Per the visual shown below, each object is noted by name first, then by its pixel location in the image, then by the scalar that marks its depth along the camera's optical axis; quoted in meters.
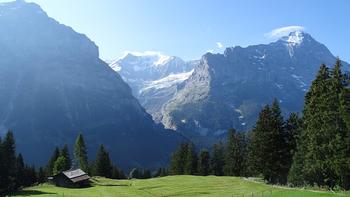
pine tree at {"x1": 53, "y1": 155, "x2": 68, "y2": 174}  150.00
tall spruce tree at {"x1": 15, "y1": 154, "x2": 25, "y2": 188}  140.45
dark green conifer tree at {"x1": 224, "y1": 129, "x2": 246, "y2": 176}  150.38
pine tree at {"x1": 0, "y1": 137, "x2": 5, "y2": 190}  106.25
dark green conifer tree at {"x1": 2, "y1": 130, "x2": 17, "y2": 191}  107.81
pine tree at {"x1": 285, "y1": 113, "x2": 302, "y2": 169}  93.75
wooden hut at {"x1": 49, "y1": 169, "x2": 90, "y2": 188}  117.43
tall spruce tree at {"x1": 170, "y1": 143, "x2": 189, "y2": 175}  176.38
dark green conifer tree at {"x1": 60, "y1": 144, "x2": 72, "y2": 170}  160.19
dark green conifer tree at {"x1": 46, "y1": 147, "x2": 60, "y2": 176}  168.88
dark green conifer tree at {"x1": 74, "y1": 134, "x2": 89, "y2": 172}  159.50
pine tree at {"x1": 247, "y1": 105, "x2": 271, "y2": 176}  95.06
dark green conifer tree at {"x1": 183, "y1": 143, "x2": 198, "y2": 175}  171.50
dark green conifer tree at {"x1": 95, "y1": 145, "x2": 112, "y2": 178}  172.12
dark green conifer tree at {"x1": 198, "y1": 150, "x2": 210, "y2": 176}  172.06
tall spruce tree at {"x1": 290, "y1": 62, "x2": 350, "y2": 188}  62.50
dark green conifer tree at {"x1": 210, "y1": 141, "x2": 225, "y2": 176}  178.25
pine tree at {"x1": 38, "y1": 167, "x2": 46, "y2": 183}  165.07
